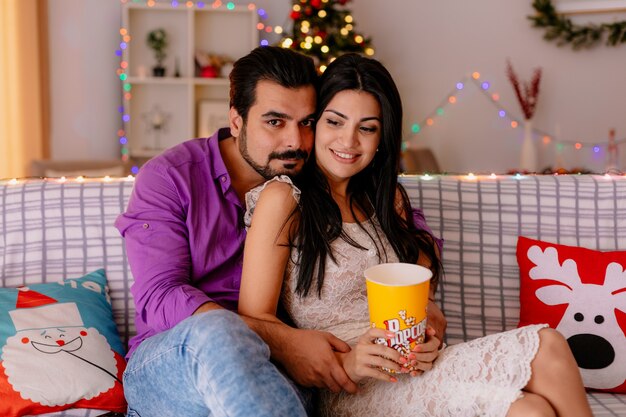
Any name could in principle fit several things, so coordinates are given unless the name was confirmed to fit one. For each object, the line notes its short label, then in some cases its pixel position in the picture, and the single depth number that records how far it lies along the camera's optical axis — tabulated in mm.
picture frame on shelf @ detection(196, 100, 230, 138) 4996
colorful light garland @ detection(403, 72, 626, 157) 5176
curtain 3945
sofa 1865
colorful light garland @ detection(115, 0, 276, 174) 4840
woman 1298
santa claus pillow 1528
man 1267
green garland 5011
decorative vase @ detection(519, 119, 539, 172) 4887
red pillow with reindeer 1777
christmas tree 4480
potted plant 4879
